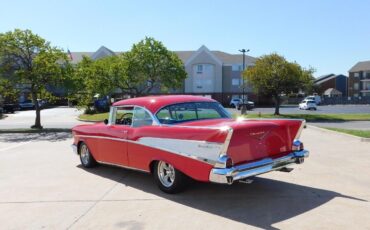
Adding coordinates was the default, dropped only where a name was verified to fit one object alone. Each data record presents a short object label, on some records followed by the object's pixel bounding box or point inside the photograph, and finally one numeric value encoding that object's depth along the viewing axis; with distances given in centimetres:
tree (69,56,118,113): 3028
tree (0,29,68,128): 2050
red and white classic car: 567
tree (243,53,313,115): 3192
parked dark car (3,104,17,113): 4950
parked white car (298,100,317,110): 5294
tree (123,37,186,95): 3012
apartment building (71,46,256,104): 6681
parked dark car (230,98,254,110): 5261
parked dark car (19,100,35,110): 5703
